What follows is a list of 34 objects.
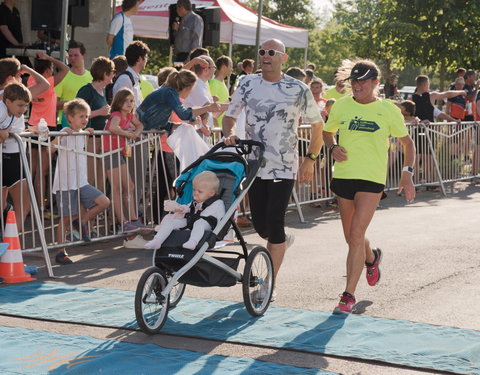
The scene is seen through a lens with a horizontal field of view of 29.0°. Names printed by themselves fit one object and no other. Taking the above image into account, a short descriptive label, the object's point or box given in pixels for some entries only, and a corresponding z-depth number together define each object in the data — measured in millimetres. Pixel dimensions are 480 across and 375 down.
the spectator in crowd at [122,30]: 13488
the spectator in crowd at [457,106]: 20500
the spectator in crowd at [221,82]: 13217
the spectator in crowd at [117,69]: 12173
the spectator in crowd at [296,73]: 12398
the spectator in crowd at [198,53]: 12336
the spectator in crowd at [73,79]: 12328
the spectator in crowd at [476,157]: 19062
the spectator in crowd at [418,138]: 16647
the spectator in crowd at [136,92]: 10891
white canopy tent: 23688
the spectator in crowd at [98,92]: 11203
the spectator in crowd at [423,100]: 17609
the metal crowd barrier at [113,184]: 9578
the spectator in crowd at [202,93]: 11373
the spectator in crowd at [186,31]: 14672
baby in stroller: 6875
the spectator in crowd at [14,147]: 9078
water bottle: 9391
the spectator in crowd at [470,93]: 20484
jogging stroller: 6676
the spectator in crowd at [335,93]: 15423
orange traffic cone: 8570
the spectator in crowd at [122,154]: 10492
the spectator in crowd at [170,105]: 10500
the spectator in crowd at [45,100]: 11539
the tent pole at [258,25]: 21906
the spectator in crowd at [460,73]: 21598
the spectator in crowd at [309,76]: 16658
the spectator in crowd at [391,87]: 30172
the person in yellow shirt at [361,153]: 7523
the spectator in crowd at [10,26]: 15328
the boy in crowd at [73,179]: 9734
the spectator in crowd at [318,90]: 14727
